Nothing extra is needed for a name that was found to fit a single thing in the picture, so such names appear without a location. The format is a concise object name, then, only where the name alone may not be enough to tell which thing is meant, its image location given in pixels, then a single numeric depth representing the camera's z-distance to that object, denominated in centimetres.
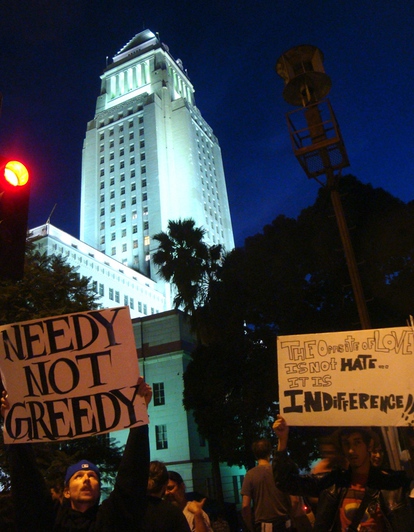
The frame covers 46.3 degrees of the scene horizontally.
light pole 818
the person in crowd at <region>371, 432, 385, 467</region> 367
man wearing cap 283
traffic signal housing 416
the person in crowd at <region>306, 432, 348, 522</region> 366
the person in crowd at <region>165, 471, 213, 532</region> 453
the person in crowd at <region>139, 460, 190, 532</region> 335
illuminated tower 8225
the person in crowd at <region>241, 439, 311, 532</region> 549
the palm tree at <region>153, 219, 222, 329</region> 2639
